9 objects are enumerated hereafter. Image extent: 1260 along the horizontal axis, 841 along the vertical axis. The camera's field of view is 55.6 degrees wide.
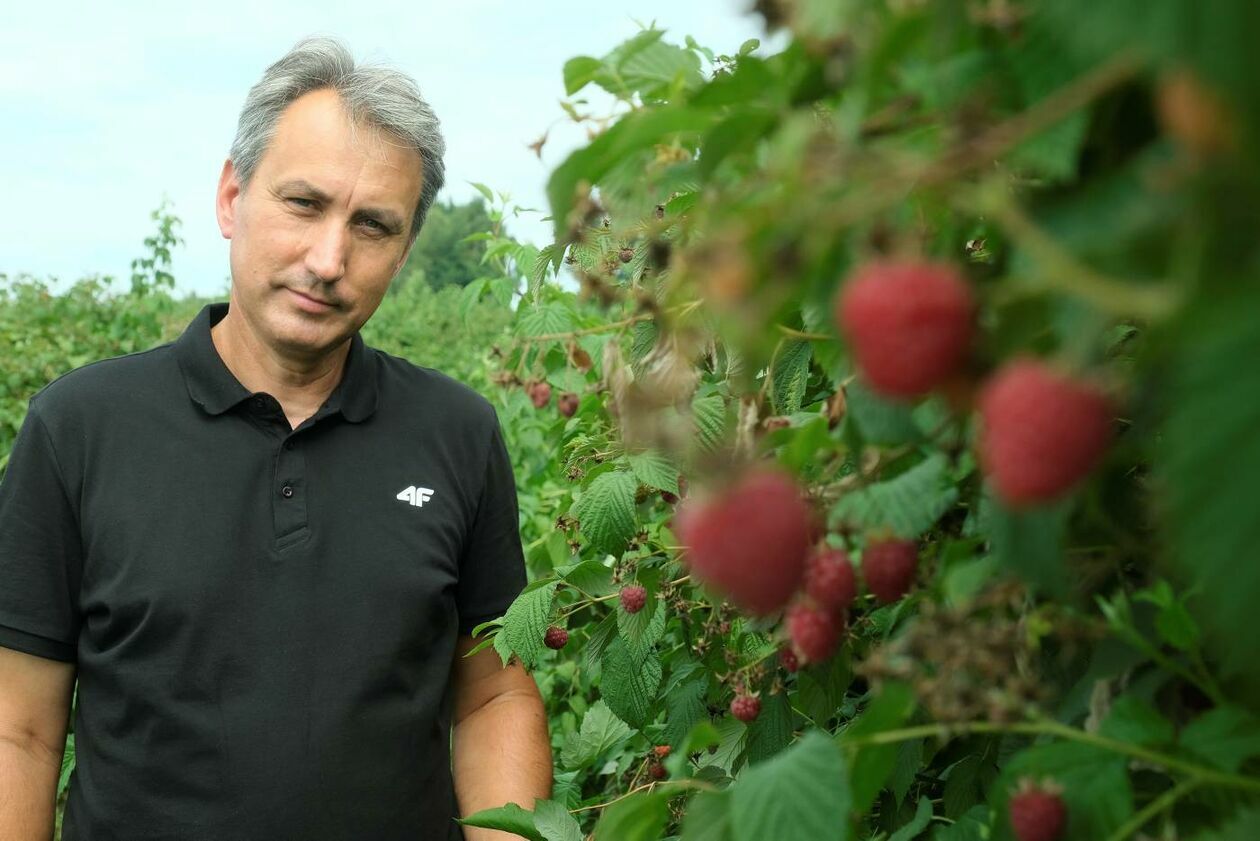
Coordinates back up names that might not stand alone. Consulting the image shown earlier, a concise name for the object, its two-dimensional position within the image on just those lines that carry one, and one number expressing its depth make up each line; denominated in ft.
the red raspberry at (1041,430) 1.24
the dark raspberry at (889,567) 2.17
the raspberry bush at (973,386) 1.15
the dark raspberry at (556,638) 6.07
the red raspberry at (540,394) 3.11
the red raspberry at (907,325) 1.25
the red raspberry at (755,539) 1.62
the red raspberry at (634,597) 4.72
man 6.93
